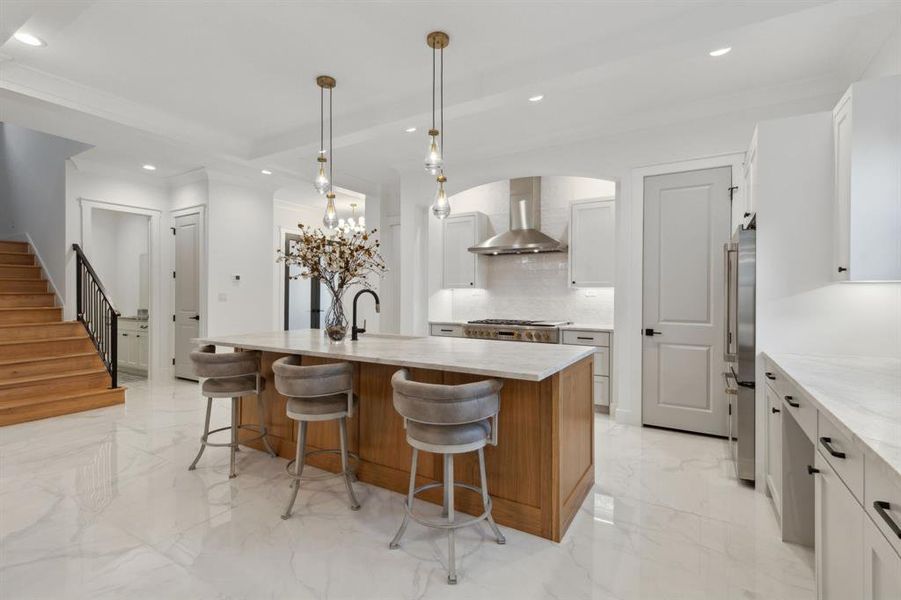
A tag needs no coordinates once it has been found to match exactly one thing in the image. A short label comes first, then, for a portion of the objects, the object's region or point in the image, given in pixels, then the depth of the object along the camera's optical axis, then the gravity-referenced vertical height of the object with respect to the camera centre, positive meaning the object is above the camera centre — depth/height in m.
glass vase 3.11 -0.18
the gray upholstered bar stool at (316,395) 2.42 -0.55
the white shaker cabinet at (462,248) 5.41 +0.60
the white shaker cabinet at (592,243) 4.54 +0.57
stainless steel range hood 4.96 +0.84
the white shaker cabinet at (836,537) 1.23 -0.74
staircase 4.25 -0.69
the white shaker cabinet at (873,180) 2.12 +0.57
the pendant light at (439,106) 2.75 +1.52
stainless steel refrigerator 2.65 -0.21
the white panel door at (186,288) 5.89 +0.10
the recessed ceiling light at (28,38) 2.79 +1.64
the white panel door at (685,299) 3.70 -0.01
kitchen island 2.18 -0.70
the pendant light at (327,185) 3.43 +0.86
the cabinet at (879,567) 0.99 -0.64
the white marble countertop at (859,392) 1.18 -0.36
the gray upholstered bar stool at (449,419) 1.94 -0.54
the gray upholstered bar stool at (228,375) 2.92 -0.52
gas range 4.55 -0.35
